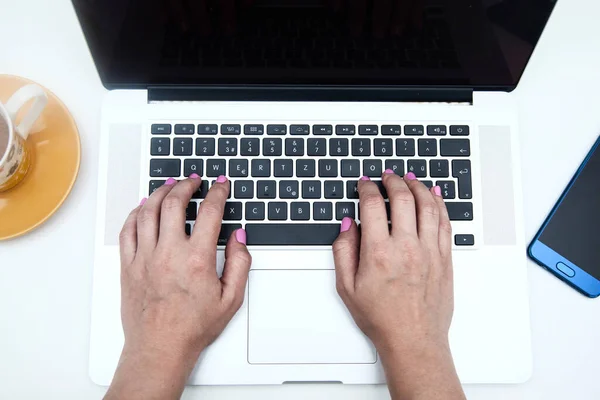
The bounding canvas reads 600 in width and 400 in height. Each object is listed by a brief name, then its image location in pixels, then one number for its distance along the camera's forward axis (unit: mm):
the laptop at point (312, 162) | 600
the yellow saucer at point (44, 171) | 628
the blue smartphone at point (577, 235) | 649
